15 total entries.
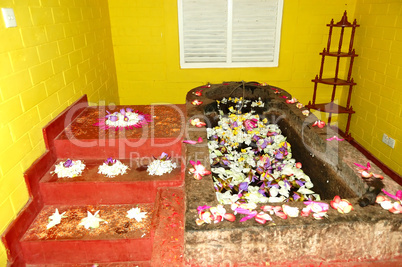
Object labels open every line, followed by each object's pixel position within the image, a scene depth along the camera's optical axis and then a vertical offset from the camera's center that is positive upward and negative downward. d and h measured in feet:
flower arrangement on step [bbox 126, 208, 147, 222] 6.93 -4.36
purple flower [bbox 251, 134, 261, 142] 10.67 -4.02
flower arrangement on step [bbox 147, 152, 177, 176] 7.84 -3.72
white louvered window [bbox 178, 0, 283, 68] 14.39 -0.52
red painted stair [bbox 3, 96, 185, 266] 6.25 -4.17
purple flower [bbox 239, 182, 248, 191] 8.02 -4.26
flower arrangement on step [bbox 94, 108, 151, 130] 9.50 -3.10
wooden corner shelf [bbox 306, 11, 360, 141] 13.47 -2.72
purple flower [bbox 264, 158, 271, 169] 9.29 -4.30
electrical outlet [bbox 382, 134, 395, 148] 11.71 -4.64
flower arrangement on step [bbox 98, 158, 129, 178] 7.78 -3.74
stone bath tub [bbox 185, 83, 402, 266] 4.75 -3.39
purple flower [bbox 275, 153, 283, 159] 9.60 -4.18
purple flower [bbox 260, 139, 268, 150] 10.25 -4.10
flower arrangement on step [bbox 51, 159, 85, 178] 7.66 -3.69
